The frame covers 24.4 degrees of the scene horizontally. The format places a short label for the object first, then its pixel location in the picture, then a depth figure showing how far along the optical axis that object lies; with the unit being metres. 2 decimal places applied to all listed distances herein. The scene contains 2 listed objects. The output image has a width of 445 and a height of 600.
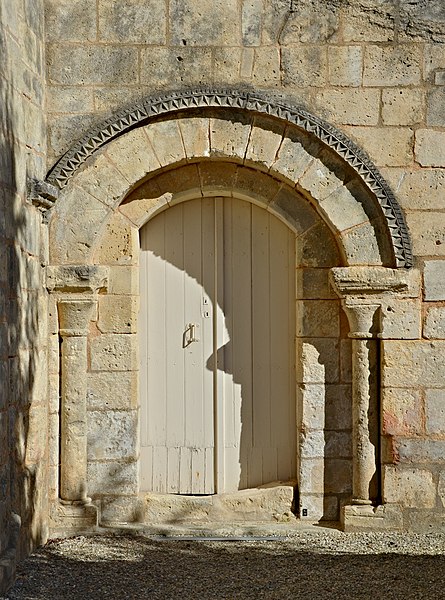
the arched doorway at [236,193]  6.99
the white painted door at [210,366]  7.34
